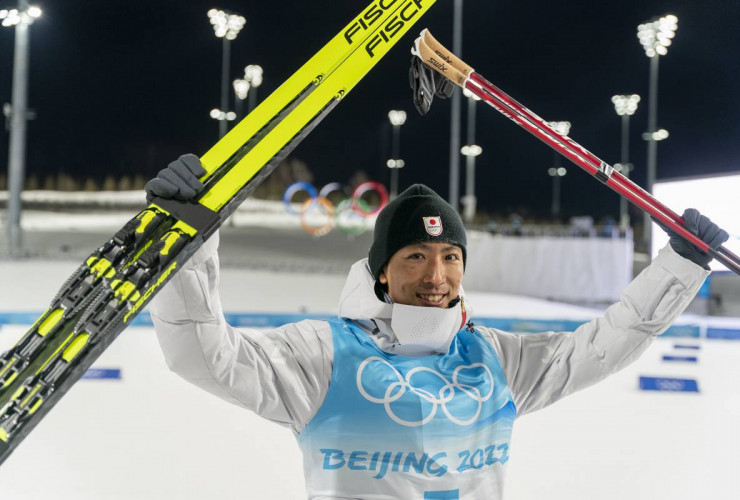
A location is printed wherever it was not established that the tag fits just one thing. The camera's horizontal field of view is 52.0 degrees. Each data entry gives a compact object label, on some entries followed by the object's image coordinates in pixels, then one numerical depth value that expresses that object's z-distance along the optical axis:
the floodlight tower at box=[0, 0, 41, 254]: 14.77
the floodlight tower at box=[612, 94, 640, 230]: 26.84
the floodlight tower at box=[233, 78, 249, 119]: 24.68
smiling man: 1.74
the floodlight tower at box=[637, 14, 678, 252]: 17.22
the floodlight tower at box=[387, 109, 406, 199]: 35.19
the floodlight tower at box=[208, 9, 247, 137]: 20.92
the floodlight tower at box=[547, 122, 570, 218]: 52.21
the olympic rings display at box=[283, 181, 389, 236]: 29.56
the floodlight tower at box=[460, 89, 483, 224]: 21.52
